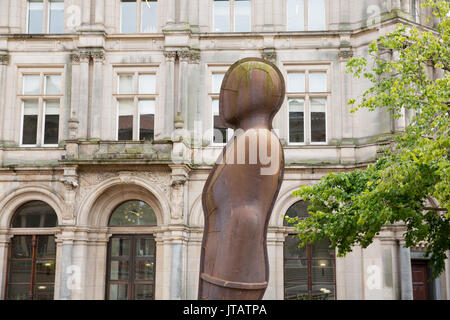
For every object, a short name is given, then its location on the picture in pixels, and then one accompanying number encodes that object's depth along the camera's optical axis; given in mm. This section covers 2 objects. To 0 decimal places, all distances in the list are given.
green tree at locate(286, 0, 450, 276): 11641
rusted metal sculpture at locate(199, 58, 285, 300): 6250
